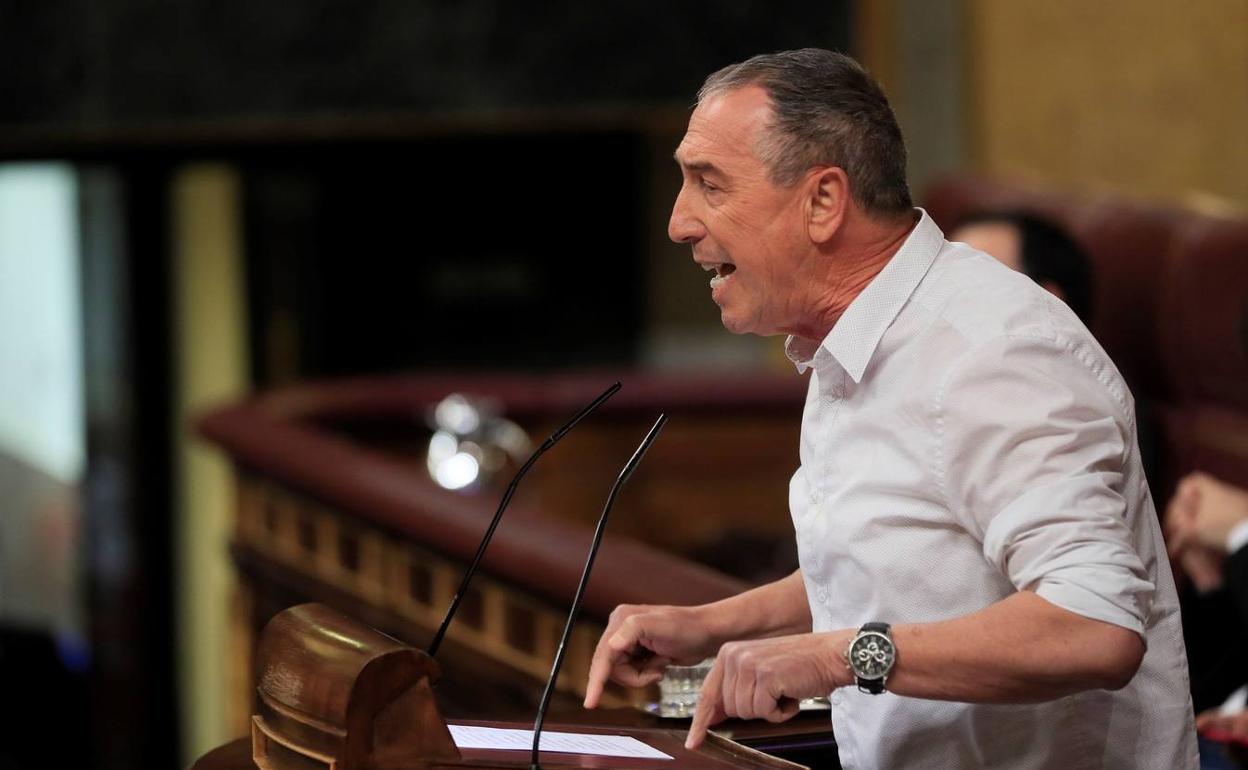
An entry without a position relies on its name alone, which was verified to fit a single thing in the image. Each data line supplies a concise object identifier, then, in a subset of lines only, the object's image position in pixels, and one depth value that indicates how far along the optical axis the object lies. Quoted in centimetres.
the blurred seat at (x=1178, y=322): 1120
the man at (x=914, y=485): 870
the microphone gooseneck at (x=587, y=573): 878
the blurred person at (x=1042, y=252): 1044
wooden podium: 878
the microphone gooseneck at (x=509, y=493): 892
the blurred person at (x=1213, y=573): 991
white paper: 884
